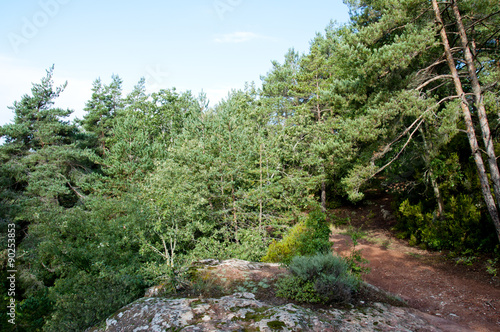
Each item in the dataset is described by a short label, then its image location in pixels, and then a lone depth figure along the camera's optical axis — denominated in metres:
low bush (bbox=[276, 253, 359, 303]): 3.85
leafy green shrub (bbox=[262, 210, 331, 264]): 5.74
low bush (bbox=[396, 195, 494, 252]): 8.41
